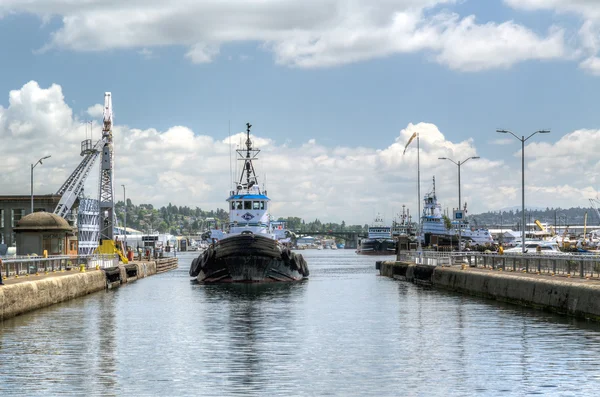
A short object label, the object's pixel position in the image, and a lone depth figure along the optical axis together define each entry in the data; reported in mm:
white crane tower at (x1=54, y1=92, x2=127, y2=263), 112750
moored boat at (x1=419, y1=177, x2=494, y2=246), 165750
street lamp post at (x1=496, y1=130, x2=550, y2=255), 68119
